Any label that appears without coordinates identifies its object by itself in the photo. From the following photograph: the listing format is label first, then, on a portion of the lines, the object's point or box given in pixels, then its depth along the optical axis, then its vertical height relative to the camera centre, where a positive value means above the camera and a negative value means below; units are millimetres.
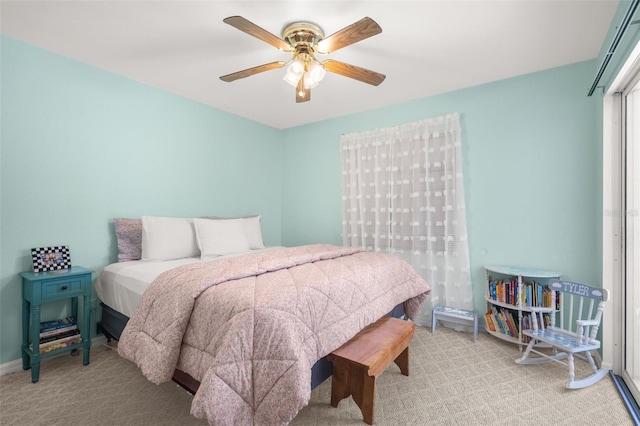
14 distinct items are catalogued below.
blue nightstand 2047 -633
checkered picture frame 2217 -365
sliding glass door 2027 -129
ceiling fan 1855 +1094
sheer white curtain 3070 +161
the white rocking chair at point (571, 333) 1978 -879
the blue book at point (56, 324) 2205 -880
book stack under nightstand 2137 -935
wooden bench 1606 -842
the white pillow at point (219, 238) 2887 -253
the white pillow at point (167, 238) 2666 -245
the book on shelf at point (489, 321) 2740 -1009
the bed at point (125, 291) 2096 -620
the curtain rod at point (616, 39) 1409 +986
